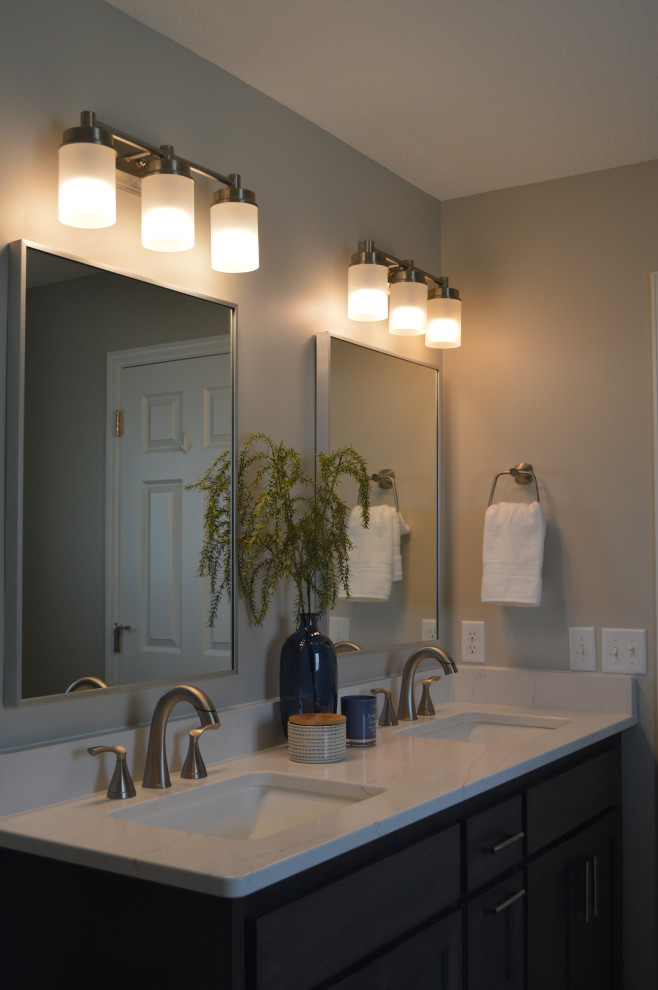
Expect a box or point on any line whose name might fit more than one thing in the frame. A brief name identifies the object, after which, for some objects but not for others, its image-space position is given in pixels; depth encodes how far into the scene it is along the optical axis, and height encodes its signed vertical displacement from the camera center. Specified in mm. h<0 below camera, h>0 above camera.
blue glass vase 2137 -284
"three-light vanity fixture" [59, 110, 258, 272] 1697 +665
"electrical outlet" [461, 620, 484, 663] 2908 -292
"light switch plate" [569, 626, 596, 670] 2729 -292
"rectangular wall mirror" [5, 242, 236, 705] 1670 +140
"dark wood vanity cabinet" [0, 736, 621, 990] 1367 -603
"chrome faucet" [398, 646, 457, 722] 2555 -331
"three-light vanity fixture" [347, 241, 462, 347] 2508 +674
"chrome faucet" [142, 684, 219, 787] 1784 -327
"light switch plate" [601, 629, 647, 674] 2648 -292
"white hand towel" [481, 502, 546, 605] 2701 -27
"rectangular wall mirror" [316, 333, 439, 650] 2482 +268
